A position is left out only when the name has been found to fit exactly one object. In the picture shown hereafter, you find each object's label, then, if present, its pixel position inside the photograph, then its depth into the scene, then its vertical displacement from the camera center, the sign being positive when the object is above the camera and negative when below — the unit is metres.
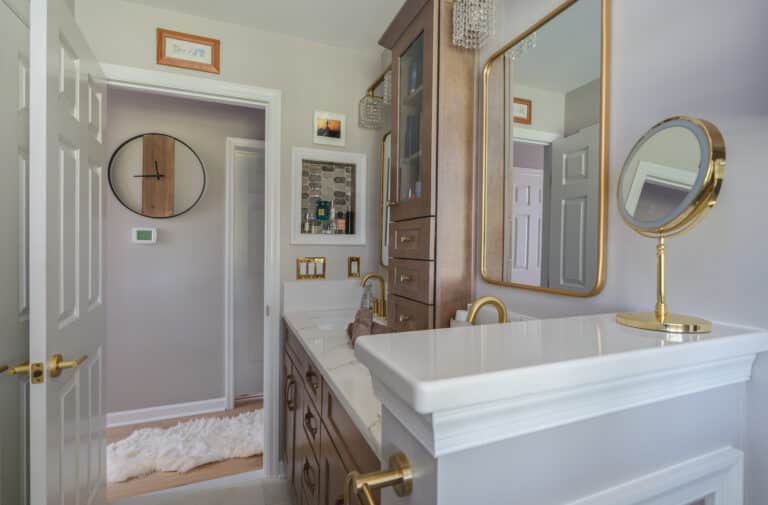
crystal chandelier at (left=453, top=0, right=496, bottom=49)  1.19 +0.76
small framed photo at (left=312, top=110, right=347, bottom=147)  2.15 +0.71
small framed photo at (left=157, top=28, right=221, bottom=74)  1.85 +1.01
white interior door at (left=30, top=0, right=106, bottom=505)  0.96 -0.04
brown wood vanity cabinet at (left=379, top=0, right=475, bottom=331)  1.25 +0.27
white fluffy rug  2.10 -1.26
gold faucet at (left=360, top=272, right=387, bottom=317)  2.02 -0.31
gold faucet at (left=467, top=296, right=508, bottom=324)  0.79 -0.14
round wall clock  2.54 +0.50
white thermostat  2.59 +0.08
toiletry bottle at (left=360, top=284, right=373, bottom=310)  1.77 -0.25
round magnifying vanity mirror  0.62 +0.12
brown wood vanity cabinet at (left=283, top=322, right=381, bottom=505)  0.93 -0.63
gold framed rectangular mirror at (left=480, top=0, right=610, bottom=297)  0.91 +0.27
